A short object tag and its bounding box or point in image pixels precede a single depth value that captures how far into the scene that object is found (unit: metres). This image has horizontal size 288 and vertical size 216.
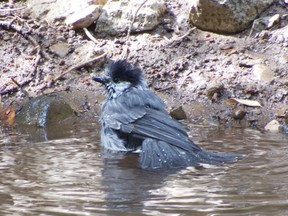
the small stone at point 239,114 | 14.34
